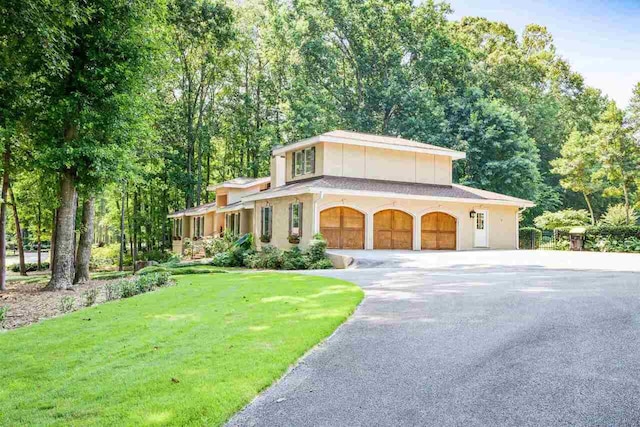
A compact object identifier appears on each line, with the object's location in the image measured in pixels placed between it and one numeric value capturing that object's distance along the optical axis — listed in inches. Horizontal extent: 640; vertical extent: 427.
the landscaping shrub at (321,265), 673.0
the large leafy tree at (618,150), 1133.1
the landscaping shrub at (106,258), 1434.3
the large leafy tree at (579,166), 1252.0
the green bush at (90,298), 418.5
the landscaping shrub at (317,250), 708.7
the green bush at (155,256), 1350.9
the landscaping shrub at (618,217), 1163.3
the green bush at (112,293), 460.4
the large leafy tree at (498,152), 1366.9
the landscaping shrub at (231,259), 822.0
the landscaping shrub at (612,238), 920.0
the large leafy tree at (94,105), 522.9
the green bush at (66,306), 394.3
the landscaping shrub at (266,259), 729.0
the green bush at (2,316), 345.7
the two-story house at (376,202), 836.6
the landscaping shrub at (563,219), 1168.2
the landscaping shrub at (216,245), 1026.7
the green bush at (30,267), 1279.5
